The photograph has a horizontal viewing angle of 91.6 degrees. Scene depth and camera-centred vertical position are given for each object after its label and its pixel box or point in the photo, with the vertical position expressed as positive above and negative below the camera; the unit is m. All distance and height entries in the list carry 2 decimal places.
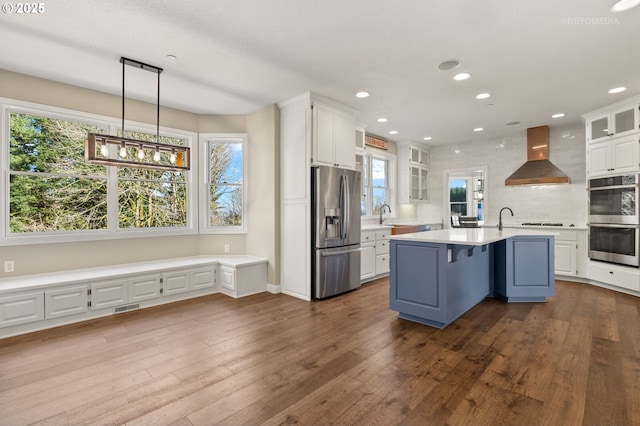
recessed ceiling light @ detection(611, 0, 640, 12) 2.32 +1.58
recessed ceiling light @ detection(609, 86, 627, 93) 4.00 +1.61
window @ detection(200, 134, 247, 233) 4.99 +0.50
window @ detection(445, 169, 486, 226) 6.94 +0.45
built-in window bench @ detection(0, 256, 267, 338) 3.11 -0.90
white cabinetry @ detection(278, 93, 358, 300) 4.26 +0.76
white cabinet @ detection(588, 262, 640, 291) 4.37 -0.92
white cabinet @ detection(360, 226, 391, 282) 5.14 -0.70
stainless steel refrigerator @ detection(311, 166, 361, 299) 4.25 -0.25
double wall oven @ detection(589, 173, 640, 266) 4.43 -0.09
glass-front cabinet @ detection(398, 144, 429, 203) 6.96 +0.90
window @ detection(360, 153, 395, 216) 6.42 +0.68
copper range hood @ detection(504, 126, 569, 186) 5.66 +0.91
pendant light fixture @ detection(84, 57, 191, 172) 3.04 +0.68
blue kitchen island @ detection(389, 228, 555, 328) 3.19 -0.69
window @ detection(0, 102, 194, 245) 3.50 +0.34
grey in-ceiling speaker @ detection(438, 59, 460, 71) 3.23 +1.58
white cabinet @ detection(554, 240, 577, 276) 5.27 -0.76
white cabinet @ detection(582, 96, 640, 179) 4.39 +1.13
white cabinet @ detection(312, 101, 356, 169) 4.30 +1.11
